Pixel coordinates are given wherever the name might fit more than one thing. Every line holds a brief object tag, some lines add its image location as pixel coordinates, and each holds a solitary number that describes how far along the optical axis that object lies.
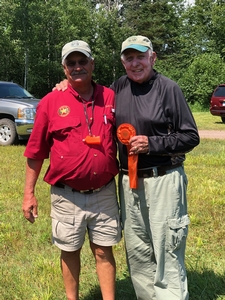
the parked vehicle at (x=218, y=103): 16.78
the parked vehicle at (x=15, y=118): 9.89
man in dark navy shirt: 2.51
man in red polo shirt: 2.60
